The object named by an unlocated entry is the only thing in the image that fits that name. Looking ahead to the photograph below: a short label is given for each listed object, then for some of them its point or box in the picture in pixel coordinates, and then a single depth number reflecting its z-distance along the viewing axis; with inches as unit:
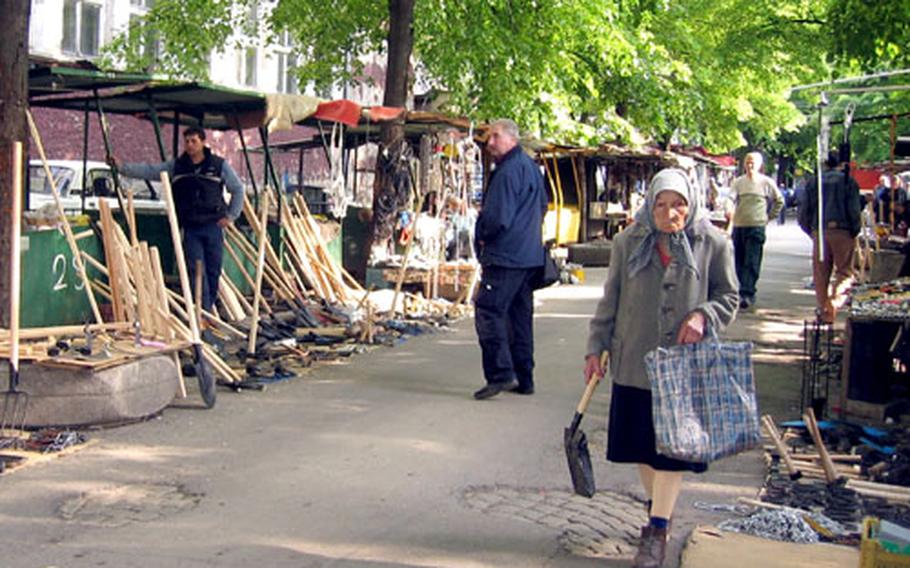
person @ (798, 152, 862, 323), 550.0
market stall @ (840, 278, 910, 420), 358.9
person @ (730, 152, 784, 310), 616.1
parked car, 663.1
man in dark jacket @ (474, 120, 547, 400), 366.9
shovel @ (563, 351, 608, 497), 224.1
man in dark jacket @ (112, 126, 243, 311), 428.8
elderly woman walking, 213.0
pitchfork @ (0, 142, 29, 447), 296.2
